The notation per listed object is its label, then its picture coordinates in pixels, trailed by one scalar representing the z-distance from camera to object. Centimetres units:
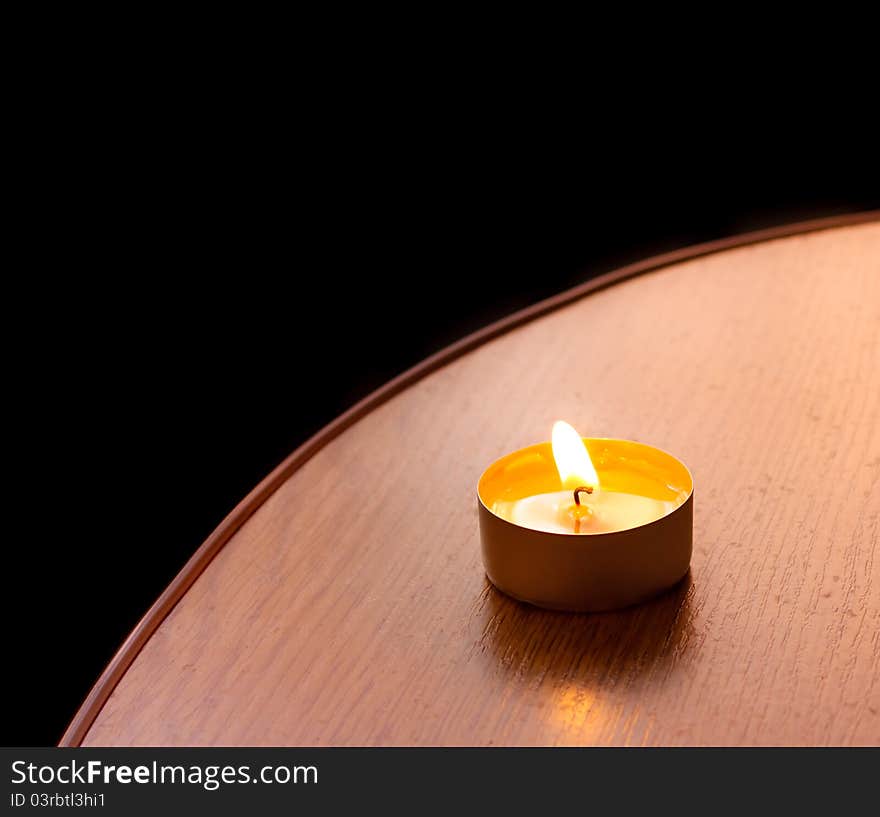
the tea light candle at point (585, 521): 44
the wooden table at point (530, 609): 43
